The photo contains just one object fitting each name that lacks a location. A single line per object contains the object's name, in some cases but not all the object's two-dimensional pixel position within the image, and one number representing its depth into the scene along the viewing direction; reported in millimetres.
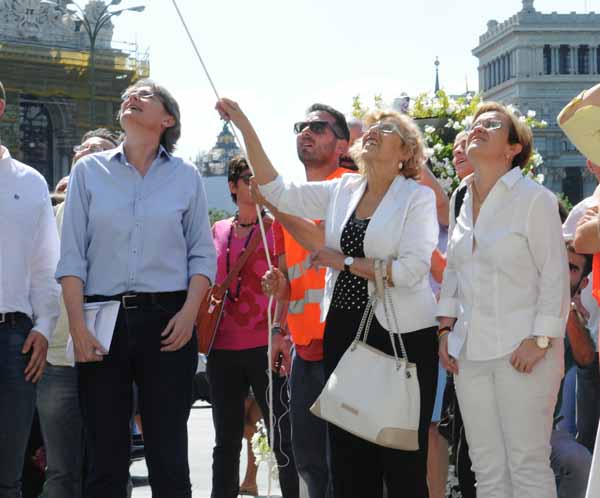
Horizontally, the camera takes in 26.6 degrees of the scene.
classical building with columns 129750
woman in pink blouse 7434
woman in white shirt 5449
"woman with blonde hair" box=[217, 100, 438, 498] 5555
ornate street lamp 28969
